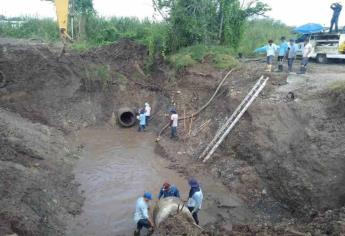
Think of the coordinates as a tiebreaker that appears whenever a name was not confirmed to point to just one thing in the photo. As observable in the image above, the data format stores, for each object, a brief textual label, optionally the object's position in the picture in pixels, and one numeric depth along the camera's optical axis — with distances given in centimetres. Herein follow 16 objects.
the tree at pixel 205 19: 2108
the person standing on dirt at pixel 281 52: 1741
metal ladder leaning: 1484
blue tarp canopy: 2077
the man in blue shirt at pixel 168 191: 1077
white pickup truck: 1950
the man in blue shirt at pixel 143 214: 987
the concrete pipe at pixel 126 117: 1948
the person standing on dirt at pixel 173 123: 1683
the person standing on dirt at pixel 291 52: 1672
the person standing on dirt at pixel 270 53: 1723
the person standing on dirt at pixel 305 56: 1661
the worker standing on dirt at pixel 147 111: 1883
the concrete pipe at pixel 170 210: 992
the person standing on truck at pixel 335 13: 1938
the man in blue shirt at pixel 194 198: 1054
